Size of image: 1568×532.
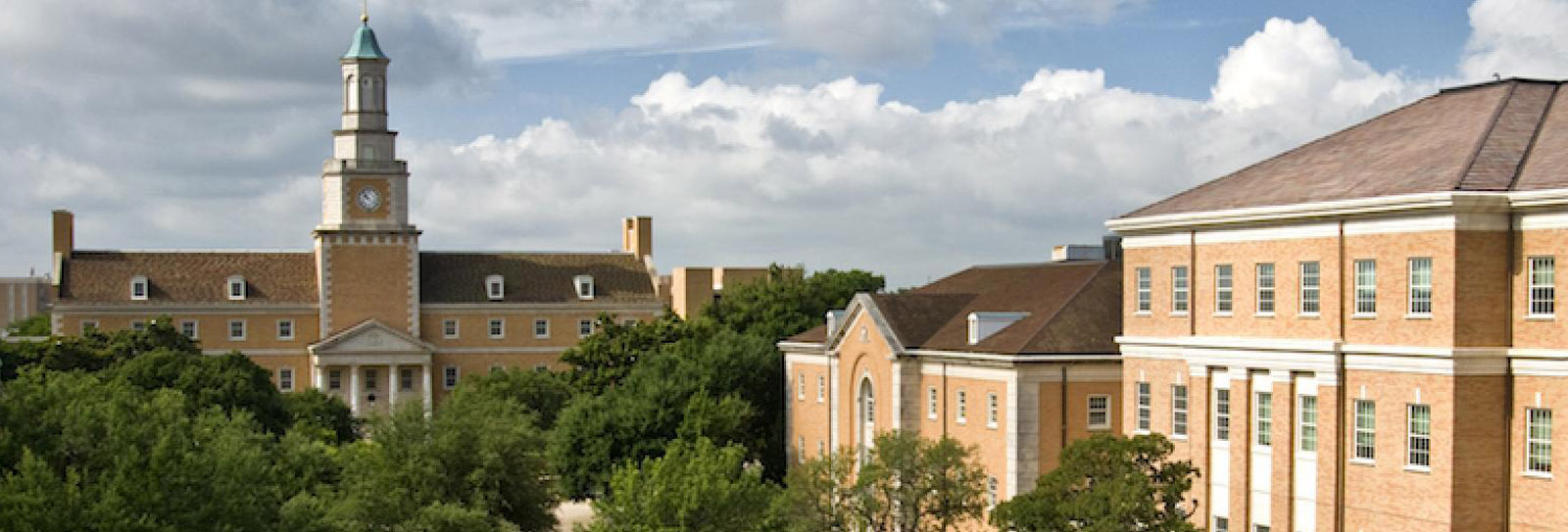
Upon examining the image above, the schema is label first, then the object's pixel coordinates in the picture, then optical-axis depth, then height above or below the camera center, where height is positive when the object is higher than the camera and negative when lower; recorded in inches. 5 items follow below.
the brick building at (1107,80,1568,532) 1557.6 -72.1
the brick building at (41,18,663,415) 4232.3 -123.3
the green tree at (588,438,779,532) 1884.8 -252.1
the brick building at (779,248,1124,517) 2167.8 -150.1
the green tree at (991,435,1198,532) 1573.6 -207.1
